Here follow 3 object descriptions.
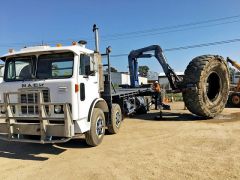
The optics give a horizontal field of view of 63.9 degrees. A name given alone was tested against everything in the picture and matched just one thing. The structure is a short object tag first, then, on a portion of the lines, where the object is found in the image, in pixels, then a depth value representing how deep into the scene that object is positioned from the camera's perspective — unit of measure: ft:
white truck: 15.14
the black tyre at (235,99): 41.05
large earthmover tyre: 26.74
